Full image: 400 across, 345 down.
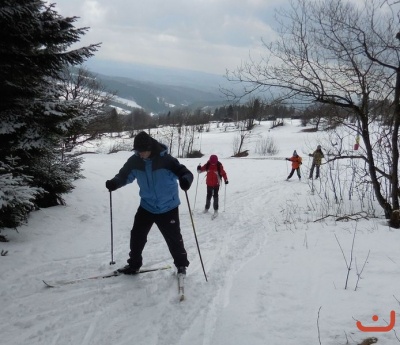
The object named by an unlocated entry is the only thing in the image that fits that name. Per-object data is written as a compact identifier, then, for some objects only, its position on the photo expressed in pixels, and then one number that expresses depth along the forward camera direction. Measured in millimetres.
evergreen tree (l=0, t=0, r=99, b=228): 5086
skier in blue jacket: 4445
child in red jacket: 9531
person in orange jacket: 18078
